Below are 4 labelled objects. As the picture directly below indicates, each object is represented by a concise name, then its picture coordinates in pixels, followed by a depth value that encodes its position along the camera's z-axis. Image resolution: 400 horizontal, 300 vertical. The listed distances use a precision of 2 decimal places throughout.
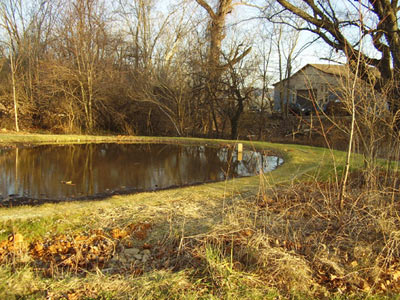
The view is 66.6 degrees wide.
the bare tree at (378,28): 6.69
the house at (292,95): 24.04
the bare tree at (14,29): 19.83
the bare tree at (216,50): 17.95
